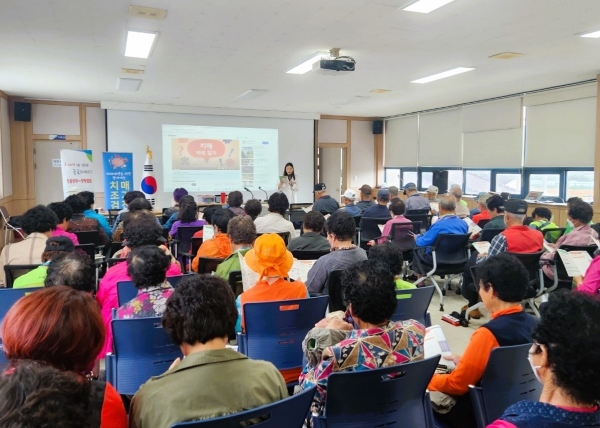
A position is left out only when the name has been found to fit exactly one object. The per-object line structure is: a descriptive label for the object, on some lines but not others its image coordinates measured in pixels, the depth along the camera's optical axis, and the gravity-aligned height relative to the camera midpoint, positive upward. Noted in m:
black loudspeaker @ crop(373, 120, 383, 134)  13.19 +1.68
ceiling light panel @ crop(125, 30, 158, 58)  4.95 +1.66
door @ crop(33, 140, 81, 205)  9.94 +0.35
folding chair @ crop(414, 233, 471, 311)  4.99 -0.82
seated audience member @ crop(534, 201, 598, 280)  4.36 -0.46
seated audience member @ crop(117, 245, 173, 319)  2.24 -0.51
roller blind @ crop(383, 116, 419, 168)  12.00 +1.15
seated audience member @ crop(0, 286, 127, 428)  1.04 -0.36
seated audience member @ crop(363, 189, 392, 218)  6.62 -0.37
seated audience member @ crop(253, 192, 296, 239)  4.97 -0.41
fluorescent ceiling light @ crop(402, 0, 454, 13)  3.95 +1.60
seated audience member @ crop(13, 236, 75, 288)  2.77 -0.48
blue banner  9.73 +0.15
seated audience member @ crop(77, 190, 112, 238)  5.54 -0.36
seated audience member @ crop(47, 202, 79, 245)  4.36 -0.29
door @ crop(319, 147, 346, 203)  13.52 +0.43
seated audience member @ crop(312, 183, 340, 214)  7.33 -0.36
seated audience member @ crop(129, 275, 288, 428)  1.23 -0.55
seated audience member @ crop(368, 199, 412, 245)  5.62 -0.45
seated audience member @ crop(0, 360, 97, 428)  0.71 -0.36
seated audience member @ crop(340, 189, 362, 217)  7.02 -0.36
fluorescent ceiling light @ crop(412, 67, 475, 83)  6.75 +1.73
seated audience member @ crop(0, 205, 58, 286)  3.54 -0.46
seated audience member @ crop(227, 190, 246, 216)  6.04 -0.22
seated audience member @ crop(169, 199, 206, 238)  5.19 -0.39
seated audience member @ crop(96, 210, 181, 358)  2.73 -0.56
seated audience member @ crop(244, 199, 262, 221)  5.55 -0.31
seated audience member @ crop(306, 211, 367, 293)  3.16 -0.51
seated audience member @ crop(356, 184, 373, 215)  7.64 -0.28
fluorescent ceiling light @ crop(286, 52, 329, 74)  5.82 +1.69
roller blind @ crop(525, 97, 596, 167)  7.48 +0.87
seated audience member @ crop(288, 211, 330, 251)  4.09 -0.52
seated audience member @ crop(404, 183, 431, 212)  7.26 -0.33
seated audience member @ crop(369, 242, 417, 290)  2.64 -0.43
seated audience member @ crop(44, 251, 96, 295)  2.30 -0.47
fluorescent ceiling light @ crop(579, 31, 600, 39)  4.92 +1.64
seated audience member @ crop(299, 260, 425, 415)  1.57 -0.56
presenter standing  11.39 +0.06
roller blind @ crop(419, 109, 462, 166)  10.48 +1.10
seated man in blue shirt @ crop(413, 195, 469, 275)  5.05 -0.53
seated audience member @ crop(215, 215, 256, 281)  3.29 -0.40
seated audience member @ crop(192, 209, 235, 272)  4.02 -0.54
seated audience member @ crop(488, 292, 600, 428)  1.01 -0.44
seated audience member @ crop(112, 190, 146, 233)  6.61 -0.18
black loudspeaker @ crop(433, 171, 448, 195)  10.77 +0.05
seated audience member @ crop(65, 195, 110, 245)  4.90 -0.43
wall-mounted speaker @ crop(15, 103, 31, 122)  9.40 +1.52
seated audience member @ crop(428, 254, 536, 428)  1.82 -0.63
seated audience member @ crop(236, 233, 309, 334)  2.57 -0.54
